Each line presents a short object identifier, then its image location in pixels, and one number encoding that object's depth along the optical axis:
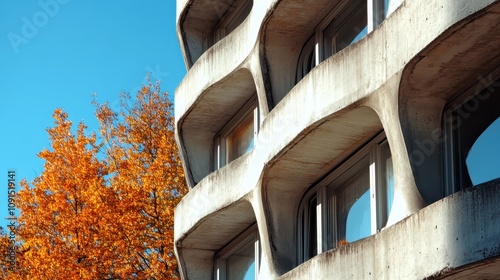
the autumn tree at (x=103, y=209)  33.06
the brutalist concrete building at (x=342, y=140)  13.74
